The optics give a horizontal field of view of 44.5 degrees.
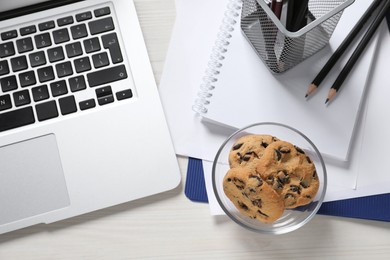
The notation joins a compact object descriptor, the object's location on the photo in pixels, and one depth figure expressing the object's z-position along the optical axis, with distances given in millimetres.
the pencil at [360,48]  546
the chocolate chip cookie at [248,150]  482
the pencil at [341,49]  547
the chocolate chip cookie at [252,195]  464
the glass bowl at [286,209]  506
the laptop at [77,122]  530
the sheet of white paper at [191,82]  555
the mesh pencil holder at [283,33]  472
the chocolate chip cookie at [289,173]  471
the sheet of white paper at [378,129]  534
